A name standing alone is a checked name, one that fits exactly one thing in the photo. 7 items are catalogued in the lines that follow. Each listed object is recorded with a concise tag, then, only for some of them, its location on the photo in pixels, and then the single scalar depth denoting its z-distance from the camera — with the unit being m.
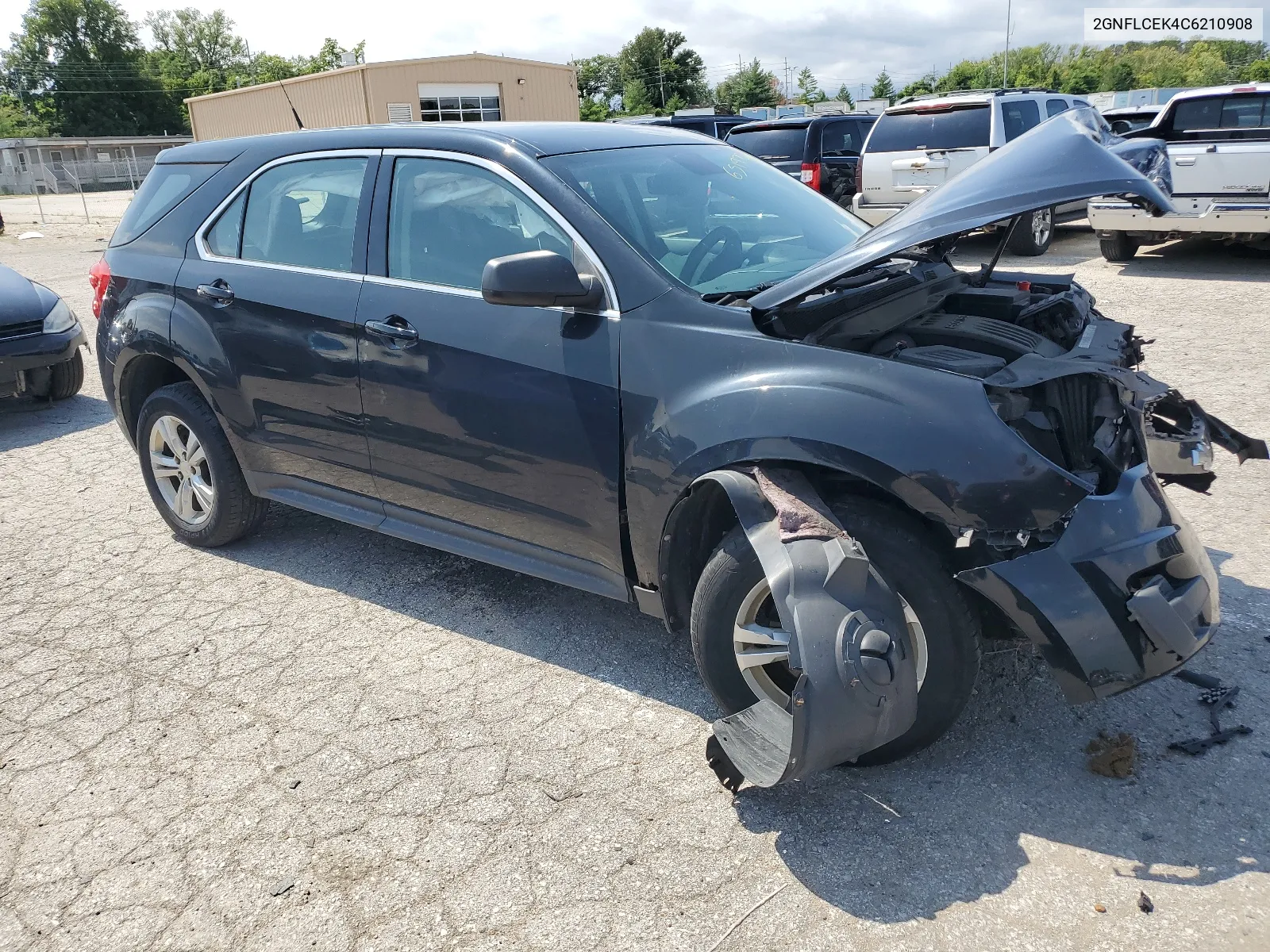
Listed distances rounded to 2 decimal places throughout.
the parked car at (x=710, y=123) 18.50
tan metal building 30.06
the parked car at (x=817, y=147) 13.66
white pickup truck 9.72
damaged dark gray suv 2.54
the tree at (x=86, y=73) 81.69
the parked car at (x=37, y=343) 7.00
